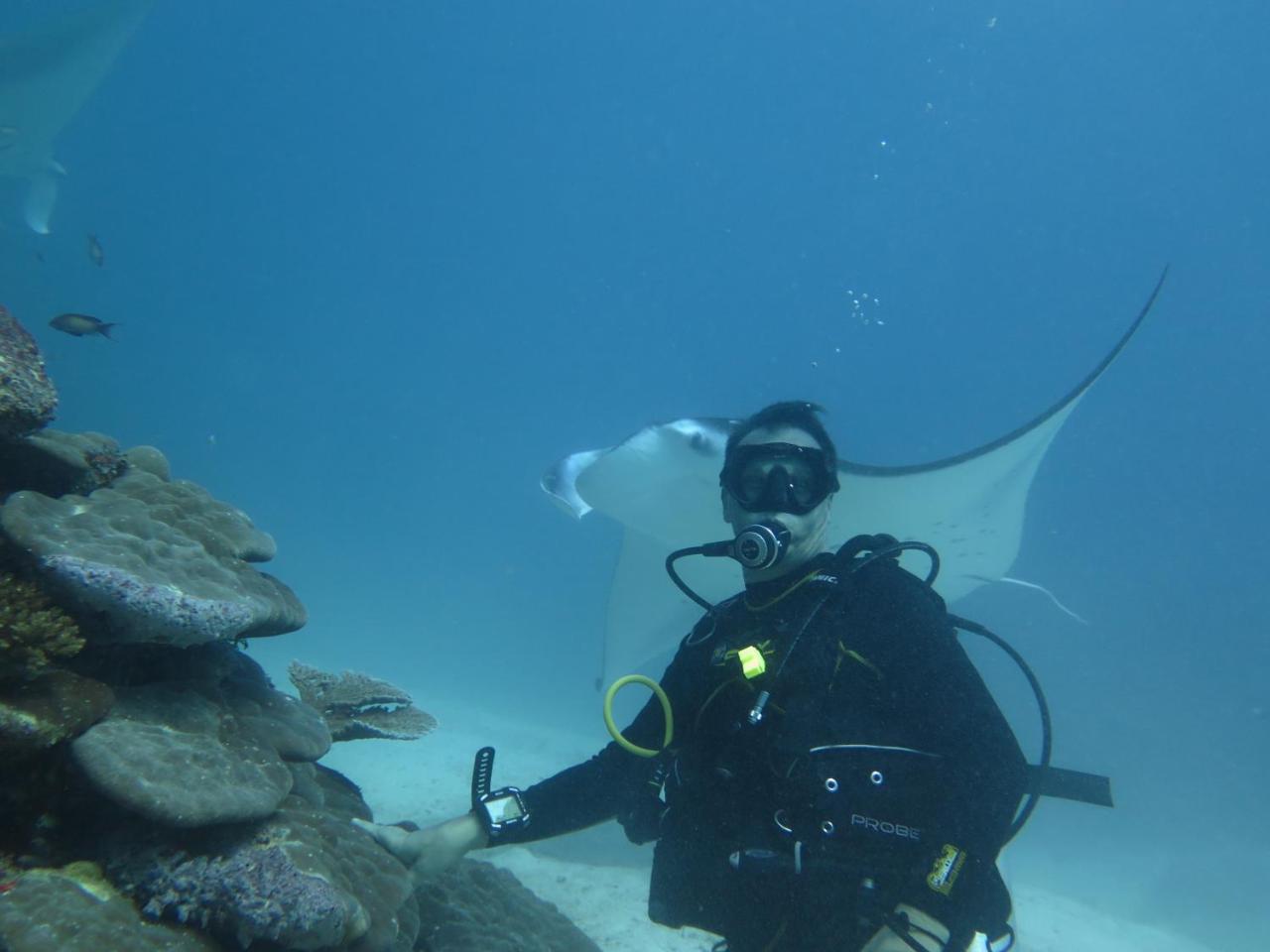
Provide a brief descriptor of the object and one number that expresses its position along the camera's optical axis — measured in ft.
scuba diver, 5.85
